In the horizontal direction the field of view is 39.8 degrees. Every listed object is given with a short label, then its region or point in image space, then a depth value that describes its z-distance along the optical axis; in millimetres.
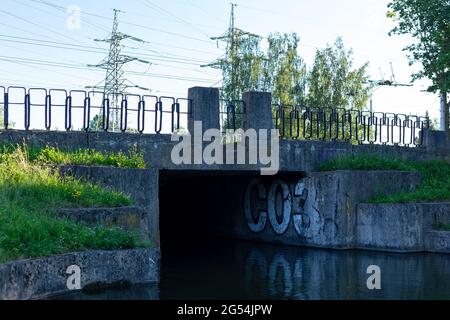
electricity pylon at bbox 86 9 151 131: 53375
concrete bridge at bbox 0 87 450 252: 16656
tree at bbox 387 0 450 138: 23828
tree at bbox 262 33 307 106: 50625
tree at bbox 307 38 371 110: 49844
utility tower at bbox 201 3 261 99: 50156
